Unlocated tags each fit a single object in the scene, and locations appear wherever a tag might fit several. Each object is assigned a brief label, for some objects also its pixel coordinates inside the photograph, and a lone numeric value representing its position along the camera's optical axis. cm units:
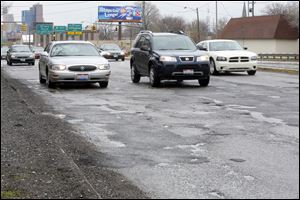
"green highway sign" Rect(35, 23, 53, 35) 7738
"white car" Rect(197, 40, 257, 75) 2052
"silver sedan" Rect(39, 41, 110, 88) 1467
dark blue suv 1473
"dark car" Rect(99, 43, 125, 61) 3978
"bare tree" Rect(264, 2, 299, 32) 6499
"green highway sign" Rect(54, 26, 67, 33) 7913
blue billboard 6620
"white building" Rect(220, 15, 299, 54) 6431
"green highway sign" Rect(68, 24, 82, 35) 7456
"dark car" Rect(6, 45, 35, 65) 3353
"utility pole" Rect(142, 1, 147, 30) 4016
